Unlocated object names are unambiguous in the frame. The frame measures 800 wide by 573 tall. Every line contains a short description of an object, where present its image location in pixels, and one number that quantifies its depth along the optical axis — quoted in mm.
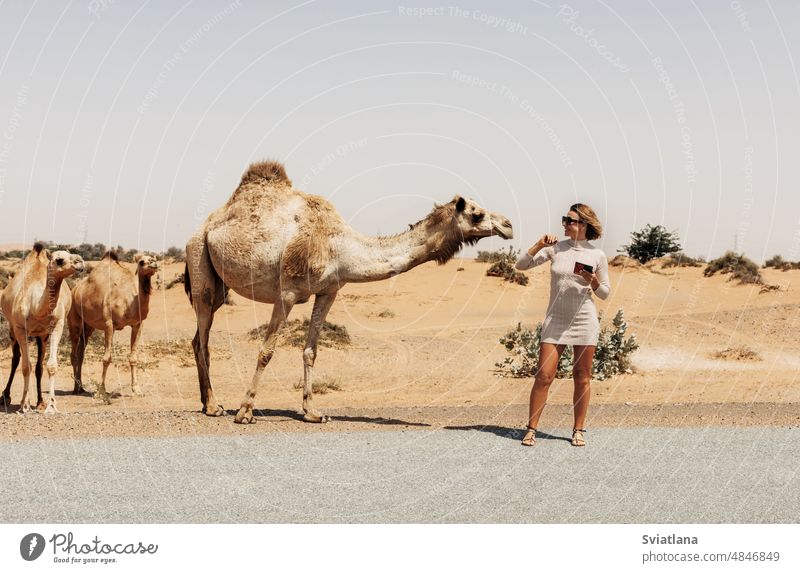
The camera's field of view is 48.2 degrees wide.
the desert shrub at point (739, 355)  22547
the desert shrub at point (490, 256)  44500
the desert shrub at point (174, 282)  38775
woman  10258
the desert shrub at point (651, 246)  48500
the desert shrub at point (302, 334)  24797
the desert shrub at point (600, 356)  19672
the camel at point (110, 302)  17328
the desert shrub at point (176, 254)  51953
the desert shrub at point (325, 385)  18391
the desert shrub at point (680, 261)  47438
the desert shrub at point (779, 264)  45094
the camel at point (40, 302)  13930
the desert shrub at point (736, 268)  38812
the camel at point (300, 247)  12008
